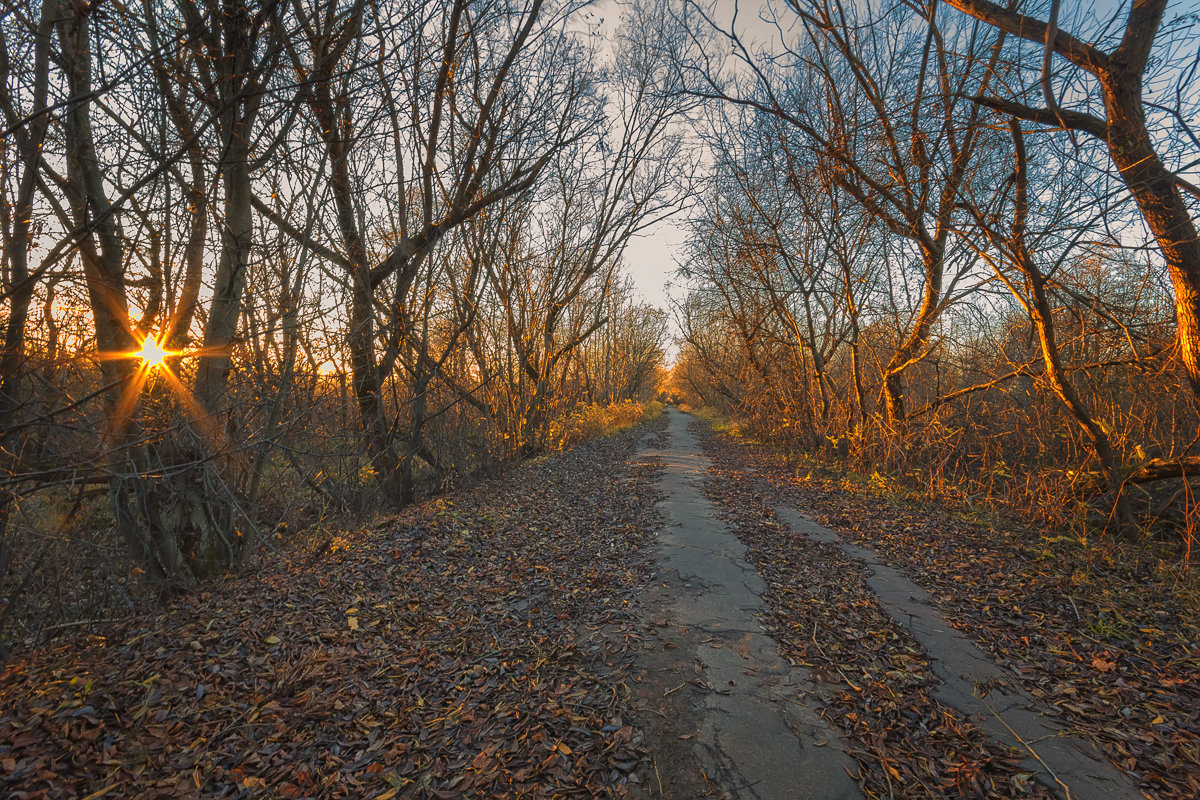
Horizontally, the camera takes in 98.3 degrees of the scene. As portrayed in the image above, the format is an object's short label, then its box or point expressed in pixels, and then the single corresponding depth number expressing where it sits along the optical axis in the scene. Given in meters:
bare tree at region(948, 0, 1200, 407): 4.42
